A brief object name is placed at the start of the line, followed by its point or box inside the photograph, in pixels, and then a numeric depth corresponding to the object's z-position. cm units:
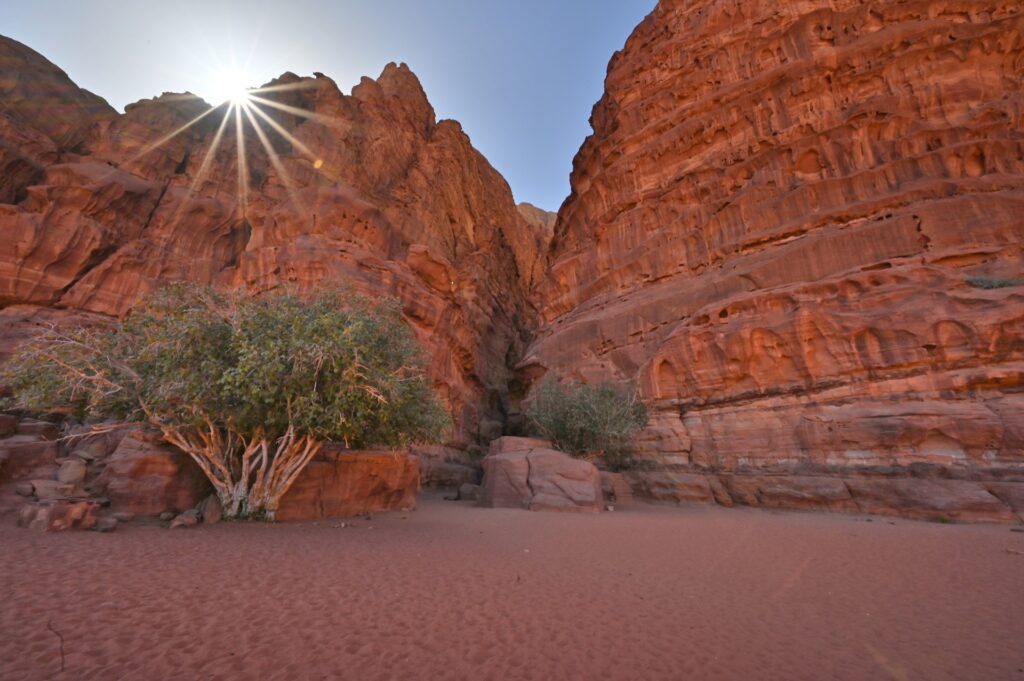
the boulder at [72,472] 1144
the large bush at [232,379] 1095
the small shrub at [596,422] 2333
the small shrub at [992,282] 1744
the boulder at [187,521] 1023
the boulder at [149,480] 1097
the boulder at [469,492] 2455
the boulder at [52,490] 1053
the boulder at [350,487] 1390
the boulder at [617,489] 2150
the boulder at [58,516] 866
